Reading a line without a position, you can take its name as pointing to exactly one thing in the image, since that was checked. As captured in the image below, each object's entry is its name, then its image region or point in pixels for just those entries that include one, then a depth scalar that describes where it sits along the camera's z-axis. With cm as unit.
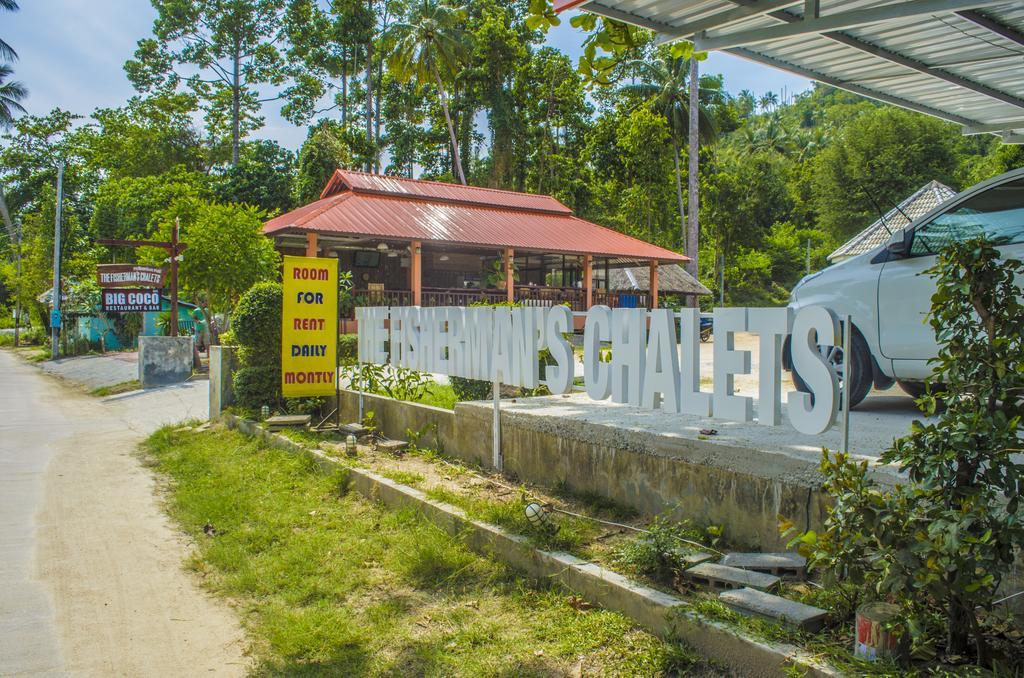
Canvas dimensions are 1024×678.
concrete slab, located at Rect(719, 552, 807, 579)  392
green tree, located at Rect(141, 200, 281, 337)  2012
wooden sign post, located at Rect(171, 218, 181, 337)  1895
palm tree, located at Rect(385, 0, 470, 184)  3494
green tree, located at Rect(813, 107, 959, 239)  3609
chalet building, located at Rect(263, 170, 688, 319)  2227
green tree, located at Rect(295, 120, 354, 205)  3622
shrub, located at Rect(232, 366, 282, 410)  1076
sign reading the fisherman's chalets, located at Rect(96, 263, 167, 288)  1972
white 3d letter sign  398
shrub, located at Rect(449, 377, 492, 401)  862
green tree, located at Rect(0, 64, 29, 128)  5040
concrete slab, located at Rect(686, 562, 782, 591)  375
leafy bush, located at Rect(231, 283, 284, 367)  1055
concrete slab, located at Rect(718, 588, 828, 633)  326
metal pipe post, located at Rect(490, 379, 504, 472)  657
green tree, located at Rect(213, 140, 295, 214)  3781
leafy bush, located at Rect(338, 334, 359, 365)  1568
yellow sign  970
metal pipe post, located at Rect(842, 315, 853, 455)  371
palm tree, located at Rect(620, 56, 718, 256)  3594
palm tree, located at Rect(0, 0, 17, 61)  3921
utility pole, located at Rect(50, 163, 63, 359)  2920
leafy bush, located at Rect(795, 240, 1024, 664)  260
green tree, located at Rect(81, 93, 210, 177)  4884
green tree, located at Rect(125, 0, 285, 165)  4619
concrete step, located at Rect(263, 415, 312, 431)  963
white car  527
